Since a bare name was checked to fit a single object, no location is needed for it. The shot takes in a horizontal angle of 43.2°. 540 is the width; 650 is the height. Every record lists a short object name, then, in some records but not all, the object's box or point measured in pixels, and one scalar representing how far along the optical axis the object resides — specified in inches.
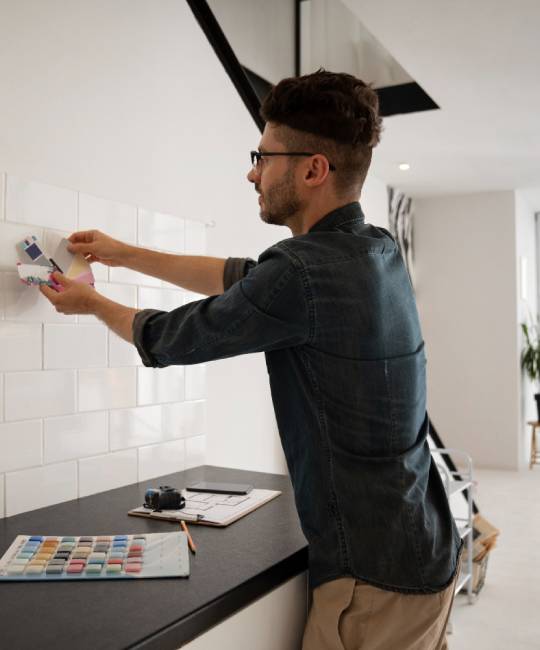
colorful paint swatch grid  43.6
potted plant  263.9
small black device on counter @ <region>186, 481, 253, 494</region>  65.2
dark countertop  35.9
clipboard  56.4
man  43.0
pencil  48.9
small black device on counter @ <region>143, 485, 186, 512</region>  58.7
